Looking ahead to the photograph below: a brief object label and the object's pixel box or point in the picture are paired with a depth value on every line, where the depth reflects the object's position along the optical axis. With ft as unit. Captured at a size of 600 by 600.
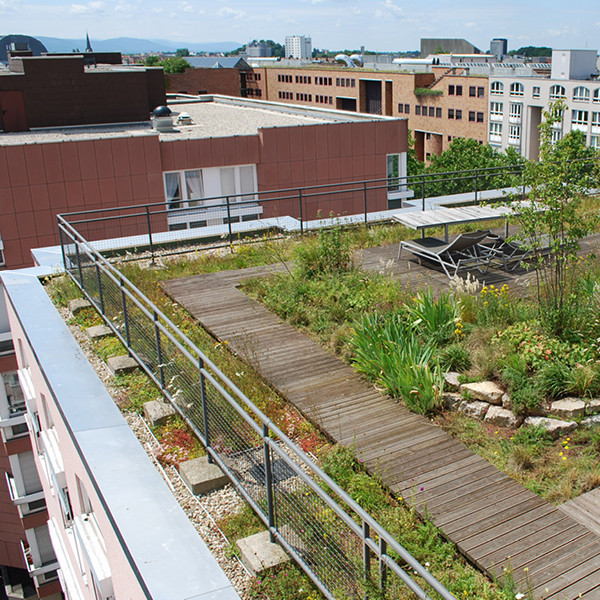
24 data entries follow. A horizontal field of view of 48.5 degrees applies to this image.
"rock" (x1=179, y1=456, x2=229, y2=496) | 19.83
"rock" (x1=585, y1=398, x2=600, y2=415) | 21.68
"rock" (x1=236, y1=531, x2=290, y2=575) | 16.39
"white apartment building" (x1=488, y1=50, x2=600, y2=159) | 245.45
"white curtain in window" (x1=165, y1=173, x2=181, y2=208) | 83.20
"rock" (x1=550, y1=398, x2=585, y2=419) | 21.49
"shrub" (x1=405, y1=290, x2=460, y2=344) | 26.66
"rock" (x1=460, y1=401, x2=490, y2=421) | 22.20
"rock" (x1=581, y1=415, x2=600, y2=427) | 21.15
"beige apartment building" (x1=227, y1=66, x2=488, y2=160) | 295.07
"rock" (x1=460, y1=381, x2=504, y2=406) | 22.53
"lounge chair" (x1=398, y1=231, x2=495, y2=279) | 35.94
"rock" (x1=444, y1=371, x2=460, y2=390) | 23.56
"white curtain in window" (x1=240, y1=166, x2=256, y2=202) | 86.38
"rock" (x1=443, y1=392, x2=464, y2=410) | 22.86
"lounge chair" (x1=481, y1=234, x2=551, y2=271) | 36.78
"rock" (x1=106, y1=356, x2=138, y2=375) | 28.71
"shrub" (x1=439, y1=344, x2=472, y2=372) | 24.93
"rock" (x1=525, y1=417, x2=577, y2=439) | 20.88
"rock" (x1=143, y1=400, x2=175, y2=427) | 24.02
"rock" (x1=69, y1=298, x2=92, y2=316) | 36.32
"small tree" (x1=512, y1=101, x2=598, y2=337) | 25.57
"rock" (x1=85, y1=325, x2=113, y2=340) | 32.81
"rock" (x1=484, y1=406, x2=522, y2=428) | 21.58
